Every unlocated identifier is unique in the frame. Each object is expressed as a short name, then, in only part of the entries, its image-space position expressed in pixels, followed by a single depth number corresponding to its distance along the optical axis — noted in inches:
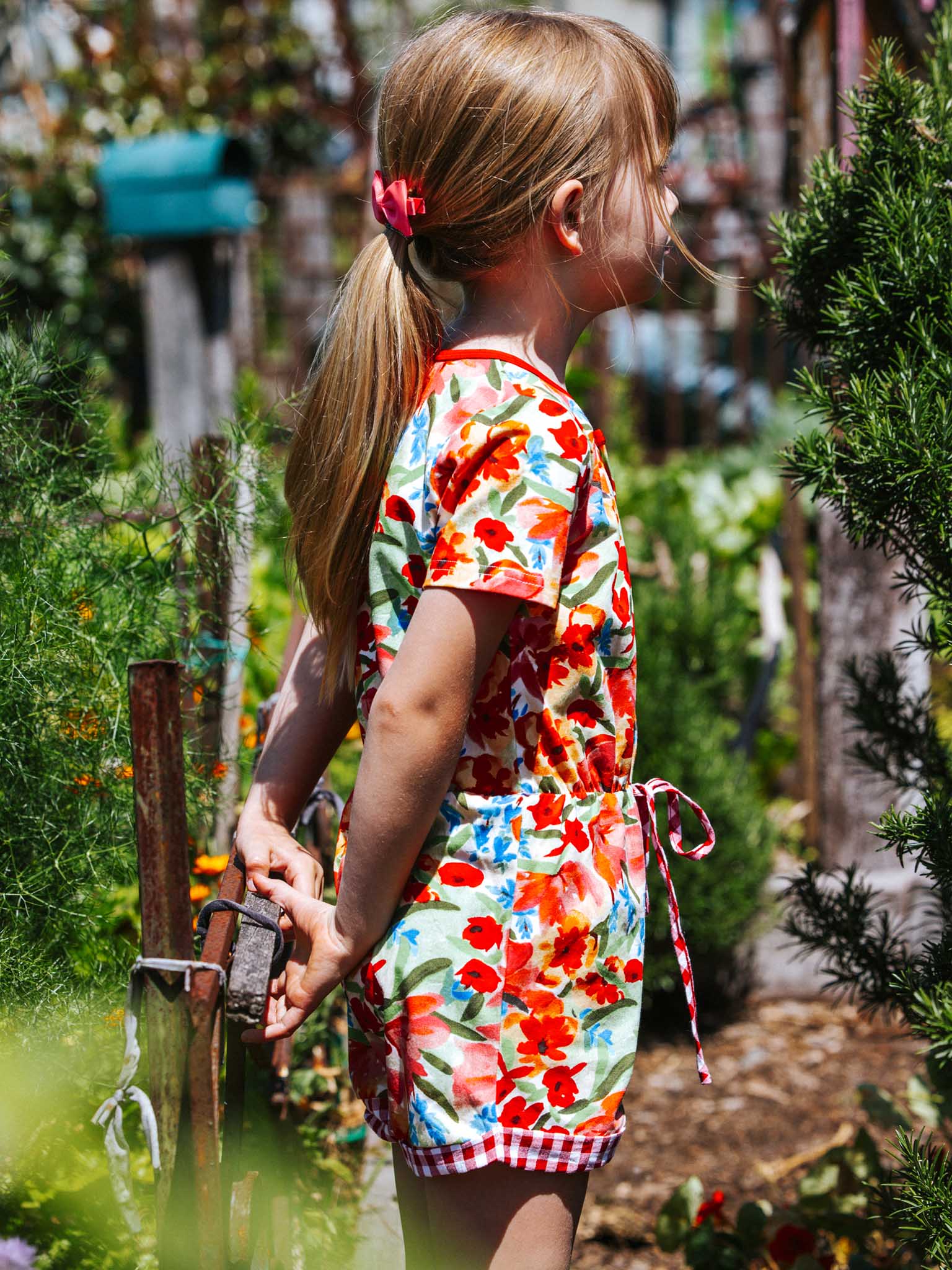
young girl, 71.1
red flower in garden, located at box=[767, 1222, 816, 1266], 90.7
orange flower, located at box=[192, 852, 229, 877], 90.7
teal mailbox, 218.0
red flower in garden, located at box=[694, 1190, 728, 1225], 93.8
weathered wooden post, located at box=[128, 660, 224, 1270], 67.7
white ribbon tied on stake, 68.1
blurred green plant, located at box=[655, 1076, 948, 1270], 91.0
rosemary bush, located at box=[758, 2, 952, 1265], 76.4
